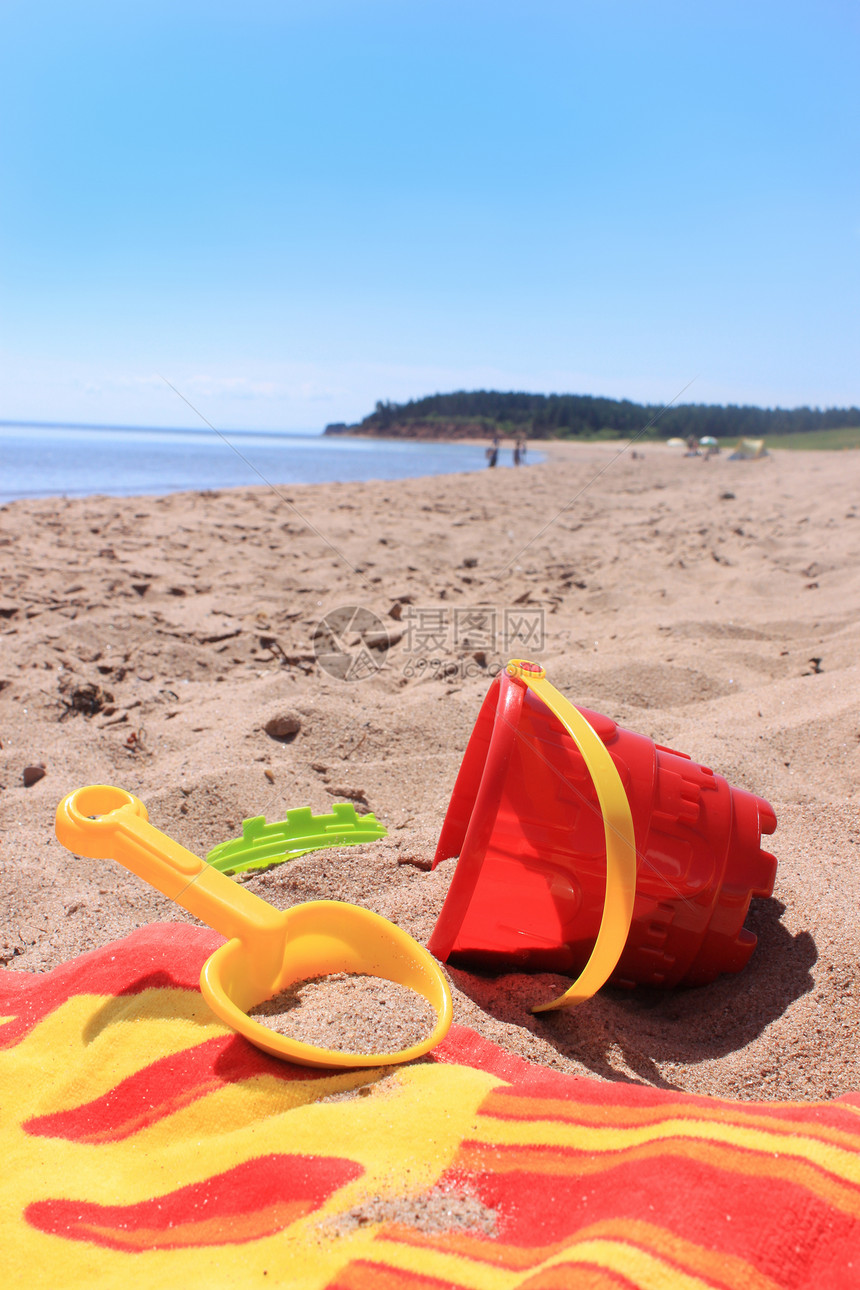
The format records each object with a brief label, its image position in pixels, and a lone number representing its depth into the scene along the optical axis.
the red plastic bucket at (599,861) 0.51
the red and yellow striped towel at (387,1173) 0.32
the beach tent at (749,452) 16.51
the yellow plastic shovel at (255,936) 0.42
